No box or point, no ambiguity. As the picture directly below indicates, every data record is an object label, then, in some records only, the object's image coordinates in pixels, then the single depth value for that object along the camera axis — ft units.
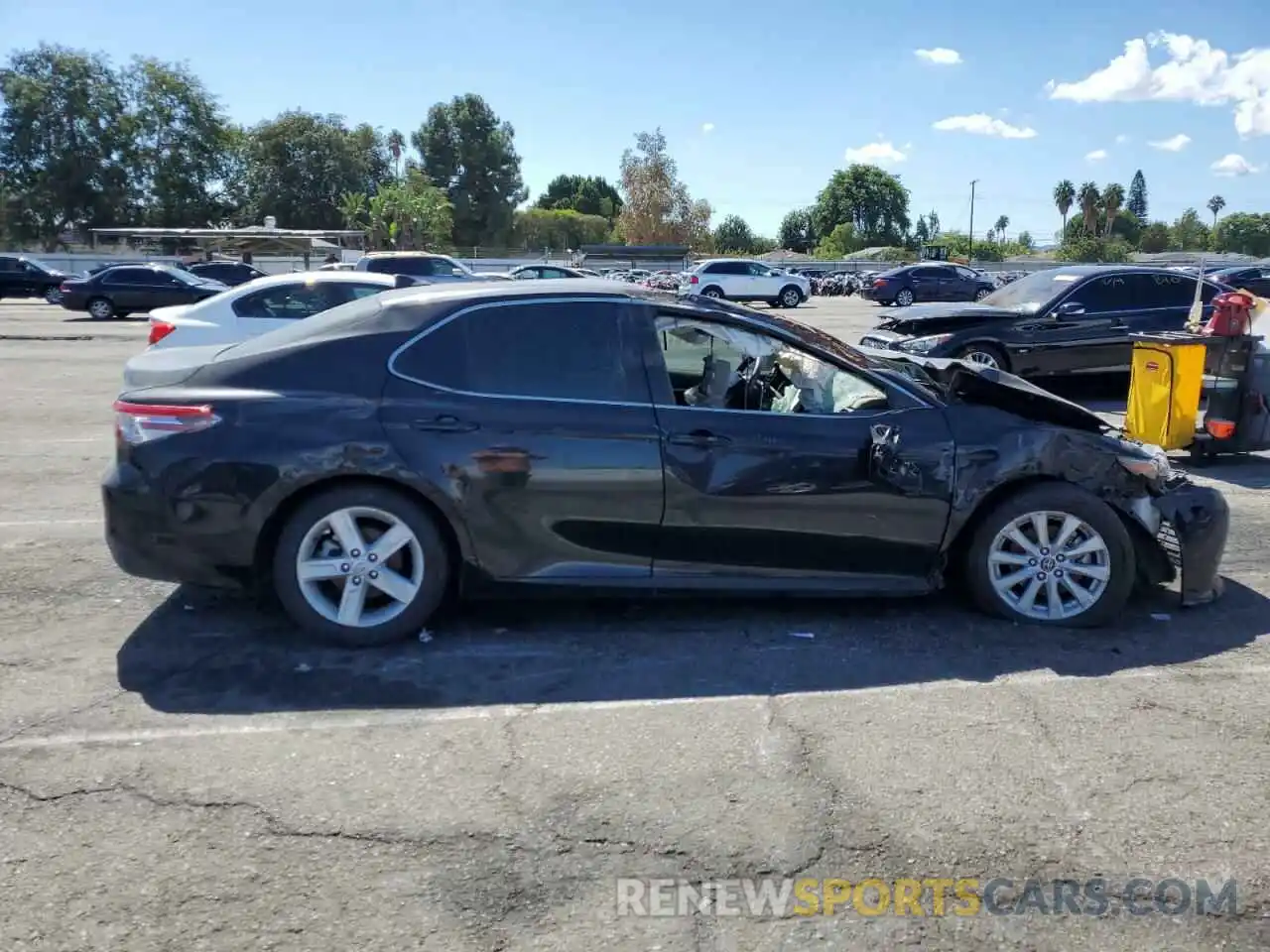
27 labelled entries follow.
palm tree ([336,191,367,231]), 228.22
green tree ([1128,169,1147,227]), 549.54
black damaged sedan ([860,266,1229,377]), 38.27
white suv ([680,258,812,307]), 124.88
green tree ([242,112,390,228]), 252.01
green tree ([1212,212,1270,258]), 397.19
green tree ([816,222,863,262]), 333.21
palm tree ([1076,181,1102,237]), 351.25
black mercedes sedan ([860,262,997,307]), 125.08
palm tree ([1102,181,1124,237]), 355.36
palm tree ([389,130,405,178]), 252.21
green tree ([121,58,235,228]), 230.07
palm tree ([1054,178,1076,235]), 398.01
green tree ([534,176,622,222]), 414.62
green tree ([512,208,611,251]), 291.17
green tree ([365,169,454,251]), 215.51
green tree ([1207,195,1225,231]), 417.08
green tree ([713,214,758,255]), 350.02
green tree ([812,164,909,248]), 373.81
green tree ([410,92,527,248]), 279.90
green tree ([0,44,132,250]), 219.00
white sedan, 35.88
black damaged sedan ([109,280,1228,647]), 14.80
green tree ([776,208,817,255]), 395.96
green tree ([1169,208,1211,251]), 380.09
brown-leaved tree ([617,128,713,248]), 285.43
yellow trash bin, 27.68
